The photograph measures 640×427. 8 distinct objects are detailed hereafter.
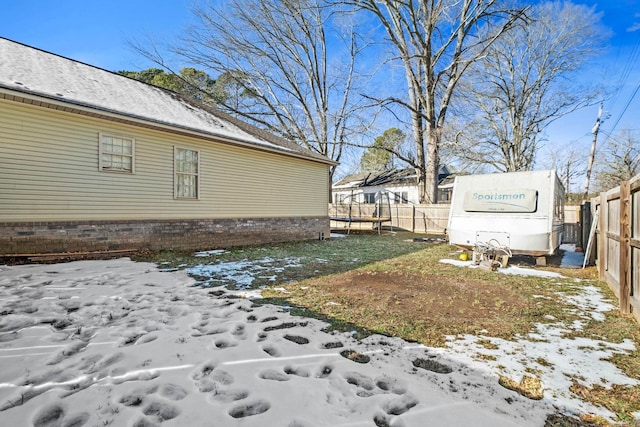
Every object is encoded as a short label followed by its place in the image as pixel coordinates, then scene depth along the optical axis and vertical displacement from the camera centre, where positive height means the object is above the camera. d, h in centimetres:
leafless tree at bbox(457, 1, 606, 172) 1912 +825
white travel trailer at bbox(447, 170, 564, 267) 668 -13
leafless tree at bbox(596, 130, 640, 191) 2830 +490
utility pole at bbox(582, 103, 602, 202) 2044 +453
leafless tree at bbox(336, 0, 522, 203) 1538 +839
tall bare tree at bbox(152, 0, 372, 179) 1883 +947
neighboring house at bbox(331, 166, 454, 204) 2733 +201
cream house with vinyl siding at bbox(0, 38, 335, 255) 650 +92
